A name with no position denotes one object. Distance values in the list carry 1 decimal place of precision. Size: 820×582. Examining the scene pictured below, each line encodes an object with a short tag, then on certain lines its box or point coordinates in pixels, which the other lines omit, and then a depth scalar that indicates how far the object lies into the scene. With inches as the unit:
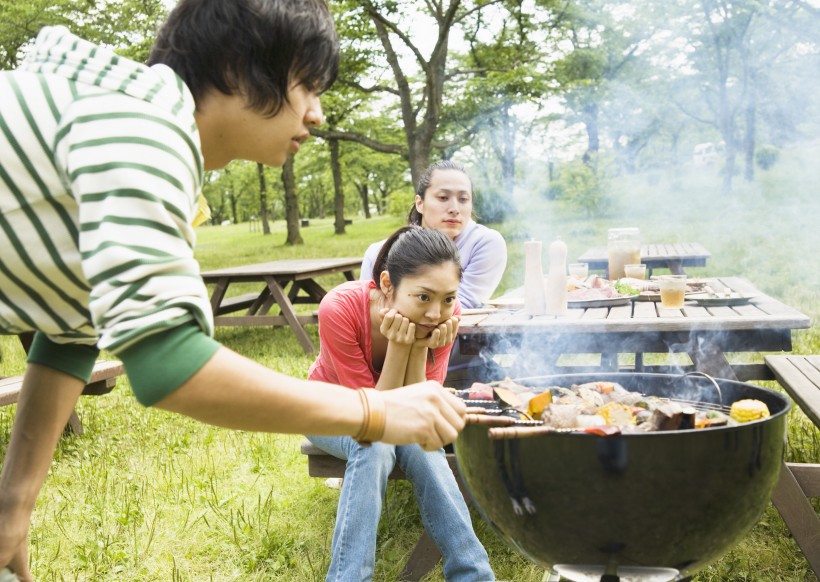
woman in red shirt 96.4
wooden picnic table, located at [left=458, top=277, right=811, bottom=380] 116.0
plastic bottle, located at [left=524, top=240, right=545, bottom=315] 129.6
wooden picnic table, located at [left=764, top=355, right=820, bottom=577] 100.3
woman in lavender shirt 162.9
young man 37.9
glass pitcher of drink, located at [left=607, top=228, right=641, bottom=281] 178.9
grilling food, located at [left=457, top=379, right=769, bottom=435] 69.2
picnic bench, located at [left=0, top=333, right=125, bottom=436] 161.0
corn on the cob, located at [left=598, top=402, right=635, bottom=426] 73.1
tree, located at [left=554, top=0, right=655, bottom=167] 653.9
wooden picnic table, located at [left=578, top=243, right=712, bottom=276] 244.0
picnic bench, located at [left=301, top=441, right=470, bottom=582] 107.4
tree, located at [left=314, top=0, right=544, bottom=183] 467.8
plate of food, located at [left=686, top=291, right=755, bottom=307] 135.9
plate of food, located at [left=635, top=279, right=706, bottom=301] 151.1
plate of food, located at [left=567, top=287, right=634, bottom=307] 139.6
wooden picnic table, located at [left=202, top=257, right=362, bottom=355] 265.0
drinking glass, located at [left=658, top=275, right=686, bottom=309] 134.3
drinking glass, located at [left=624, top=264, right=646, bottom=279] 169.8
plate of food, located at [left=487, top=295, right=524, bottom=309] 143.4
